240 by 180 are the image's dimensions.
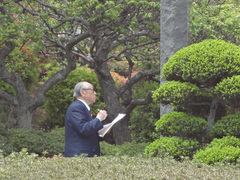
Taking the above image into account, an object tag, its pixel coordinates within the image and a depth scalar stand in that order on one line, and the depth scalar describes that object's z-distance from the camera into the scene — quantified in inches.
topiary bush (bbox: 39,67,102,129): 1039.5
